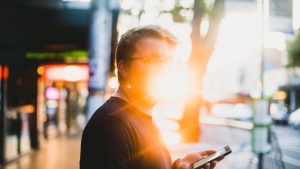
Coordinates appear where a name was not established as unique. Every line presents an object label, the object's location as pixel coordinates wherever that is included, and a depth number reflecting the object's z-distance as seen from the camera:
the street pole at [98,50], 5.00
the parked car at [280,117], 29.73
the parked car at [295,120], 25.39
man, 1.62
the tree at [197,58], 9.57
